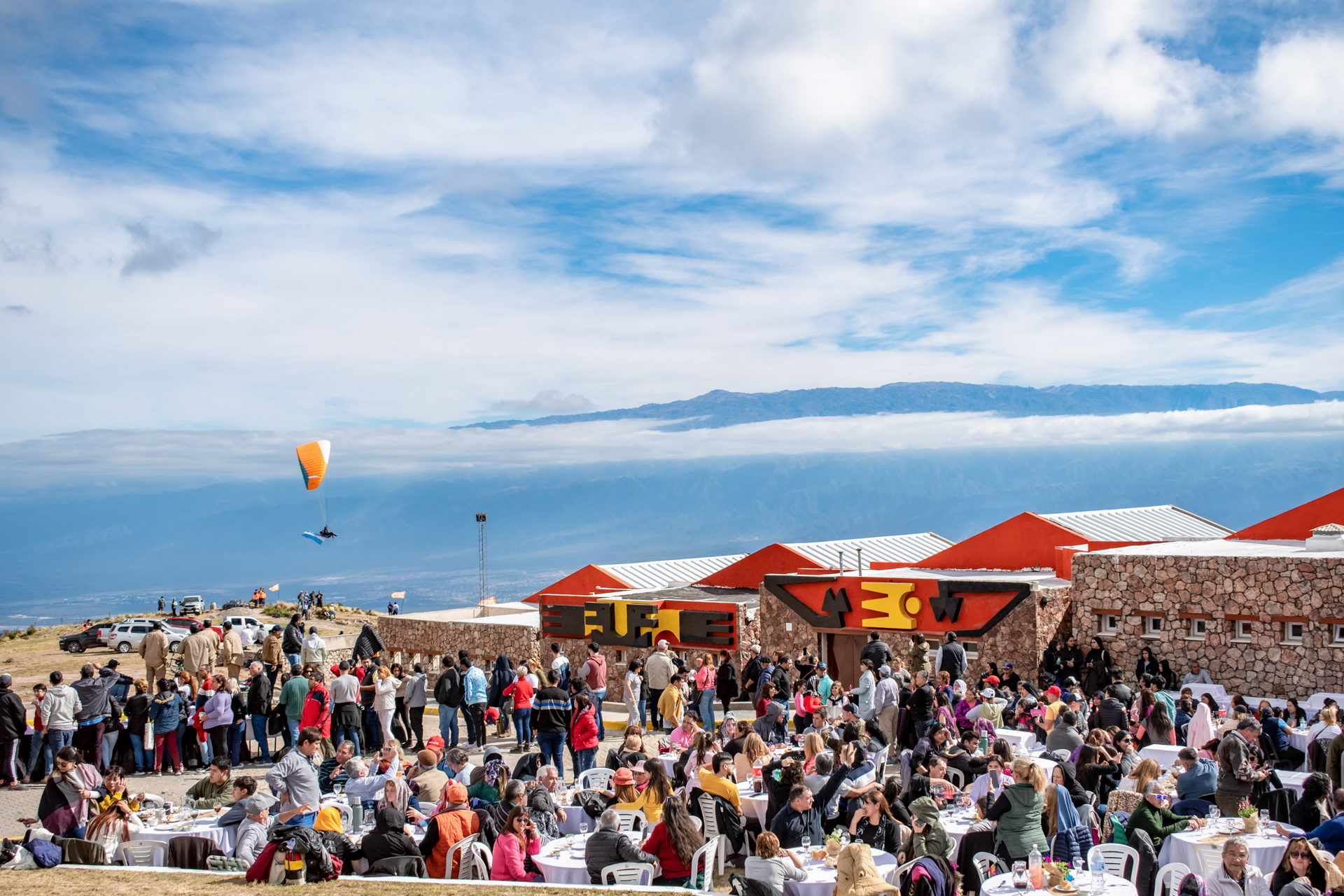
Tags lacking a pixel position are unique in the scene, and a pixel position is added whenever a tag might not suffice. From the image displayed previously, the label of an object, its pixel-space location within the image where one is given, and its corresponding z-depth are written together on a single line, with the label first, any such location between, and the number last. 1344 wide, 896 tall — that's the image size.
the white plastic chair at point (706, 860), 8.99
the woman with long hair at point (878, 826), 8.96
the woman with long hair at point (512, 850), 9.18
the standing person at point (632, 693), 18.14
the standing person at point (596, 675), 17.59
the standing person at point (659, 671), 18.75
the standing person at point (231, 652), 19.06
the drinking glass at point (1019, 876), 8.42
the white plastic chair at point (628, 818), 10.27
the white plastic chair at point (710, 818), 10.36
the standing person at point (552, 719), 14.85
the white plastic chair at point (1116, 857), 9.02
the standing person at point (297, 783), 10.07
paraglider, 38.94
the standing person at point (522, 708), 16.80
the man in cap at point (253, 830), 9.65
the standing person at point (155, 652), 18.12
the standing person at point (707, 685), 17.83
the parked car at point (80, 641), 40.66
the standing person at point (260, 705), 16.59
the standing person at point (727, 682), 19.17
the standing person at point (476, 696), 16.86
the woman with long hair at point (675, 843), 9.00
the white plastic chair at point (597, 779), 12.95
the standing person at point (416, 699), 17.08
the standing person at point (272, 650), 20.30
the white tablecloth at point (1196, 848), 9.18
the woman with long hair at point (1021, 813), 8.78
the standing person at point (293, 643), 22.23
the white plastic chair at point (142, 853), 10.10
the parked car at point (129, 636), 41.12
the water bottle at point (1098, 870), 8.35
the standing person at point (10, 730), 15.07
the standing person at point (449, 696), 16.69
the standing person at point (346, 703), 16.05
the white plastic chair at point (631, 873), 9.00
